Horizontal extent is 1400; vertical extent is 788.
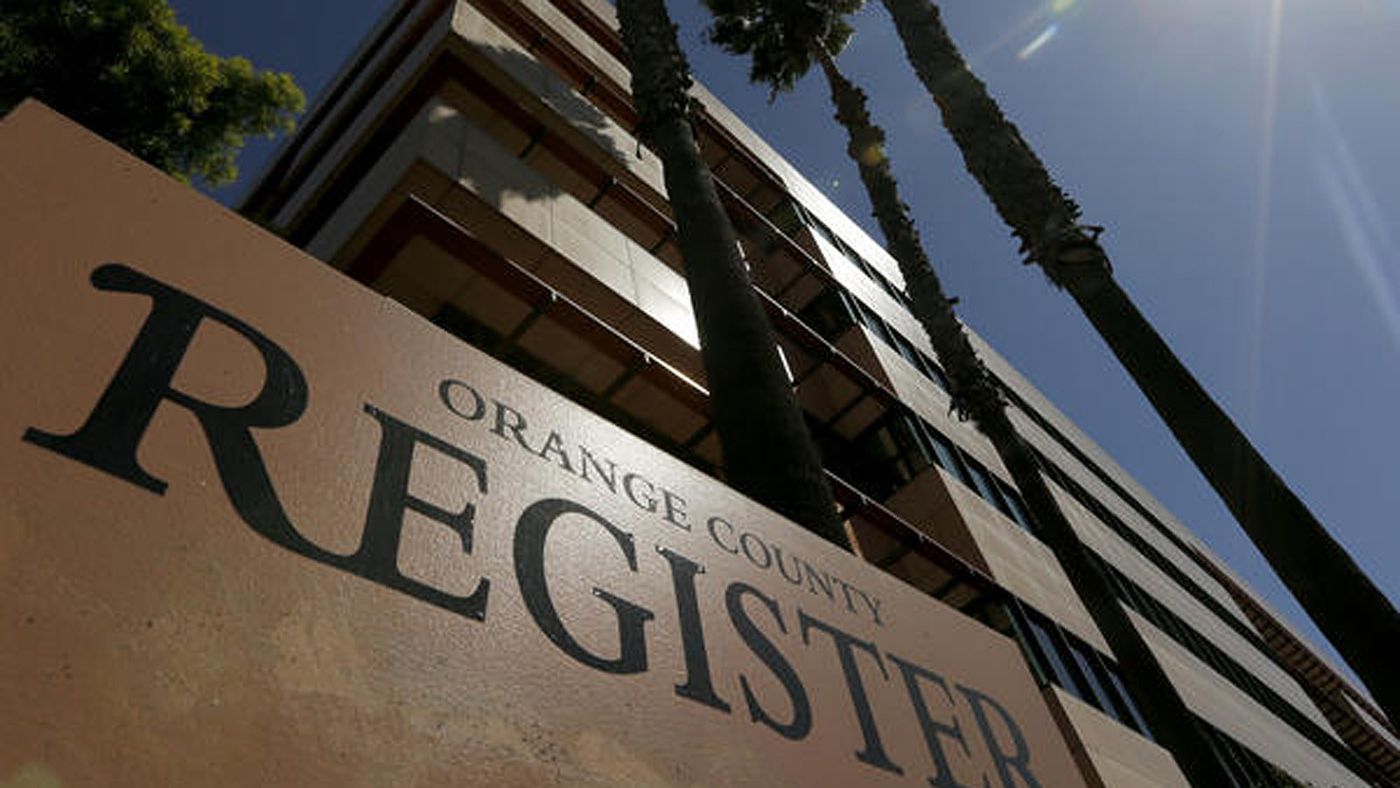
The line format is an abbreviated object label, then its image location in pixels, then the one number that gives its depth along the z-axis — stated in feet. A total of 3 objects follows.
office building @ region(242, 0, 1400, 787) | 36.73
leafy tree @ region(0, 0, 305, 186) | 33.83
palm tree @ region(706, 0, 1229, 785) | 35.83
